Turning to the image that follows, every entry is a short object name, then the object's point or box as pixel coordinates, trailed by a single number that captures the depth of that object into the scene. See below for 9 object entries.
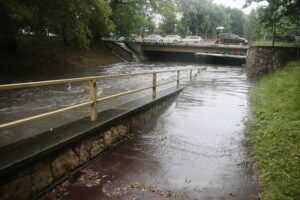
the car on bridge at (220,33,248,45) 46.56
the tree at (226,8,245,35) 81.56
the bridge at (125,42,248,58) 36.78
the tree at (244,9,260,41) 74.71
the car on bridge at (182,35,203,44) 51.11
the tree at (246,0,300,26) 16.70
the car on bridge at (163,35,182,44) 49.69
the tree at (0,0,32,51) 14.03
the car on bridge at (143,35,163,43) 46.11
